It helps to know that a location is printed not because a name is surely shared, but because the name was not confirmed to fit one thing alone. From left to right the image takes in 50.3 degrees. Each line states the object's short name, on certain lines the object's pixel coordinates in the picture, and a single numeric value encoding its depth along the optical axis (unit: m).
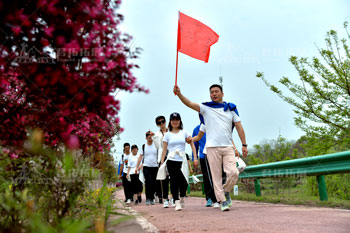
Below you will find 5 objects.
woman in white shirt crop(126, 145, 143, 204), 11.07
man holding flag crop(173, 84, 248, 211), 6.51
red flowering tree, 2.50
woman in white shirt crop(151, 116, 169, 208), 9.05
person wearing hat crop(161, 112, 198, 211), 7.77
